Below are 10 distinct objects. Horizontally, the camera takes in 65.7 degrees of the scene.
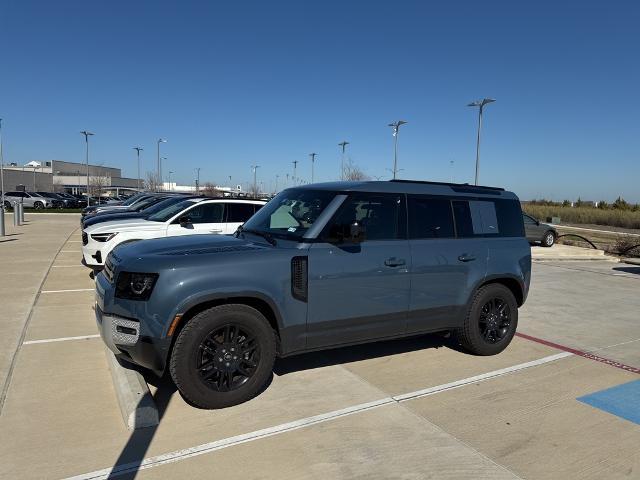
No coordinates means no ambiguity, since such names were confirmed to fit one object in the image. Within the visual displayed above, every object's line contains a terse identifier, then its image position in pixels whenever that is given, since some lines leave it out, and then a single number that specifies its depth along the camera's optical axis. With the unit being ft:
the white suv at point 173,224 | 28.37
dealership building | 314.49
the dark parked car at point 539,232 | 65.05
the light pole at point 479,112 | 98.38
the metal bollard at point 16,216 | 76.45
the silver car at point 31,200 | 157.34
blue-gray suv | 12.86
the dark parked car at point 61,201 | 161.17
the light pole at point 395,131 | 121.28
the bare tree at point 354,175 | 160.86
